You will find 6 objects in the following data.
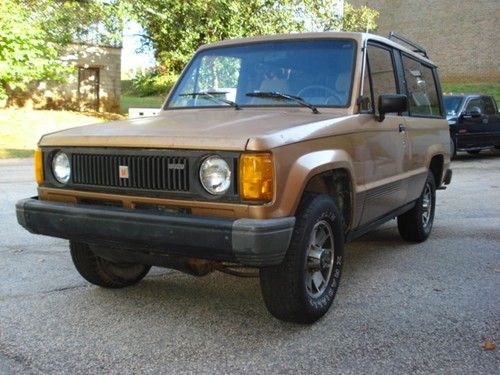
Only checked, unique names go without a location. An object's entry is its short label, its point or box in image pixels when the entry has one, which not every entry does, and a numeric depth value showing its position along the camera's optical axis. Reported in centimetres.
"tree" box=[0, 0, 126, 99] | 1653
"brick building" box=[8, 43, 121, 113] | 2517
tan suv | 325
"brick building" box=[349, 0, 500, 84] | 4184
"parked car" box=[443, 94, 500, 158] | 1503
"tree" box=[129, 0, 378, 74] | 2008
